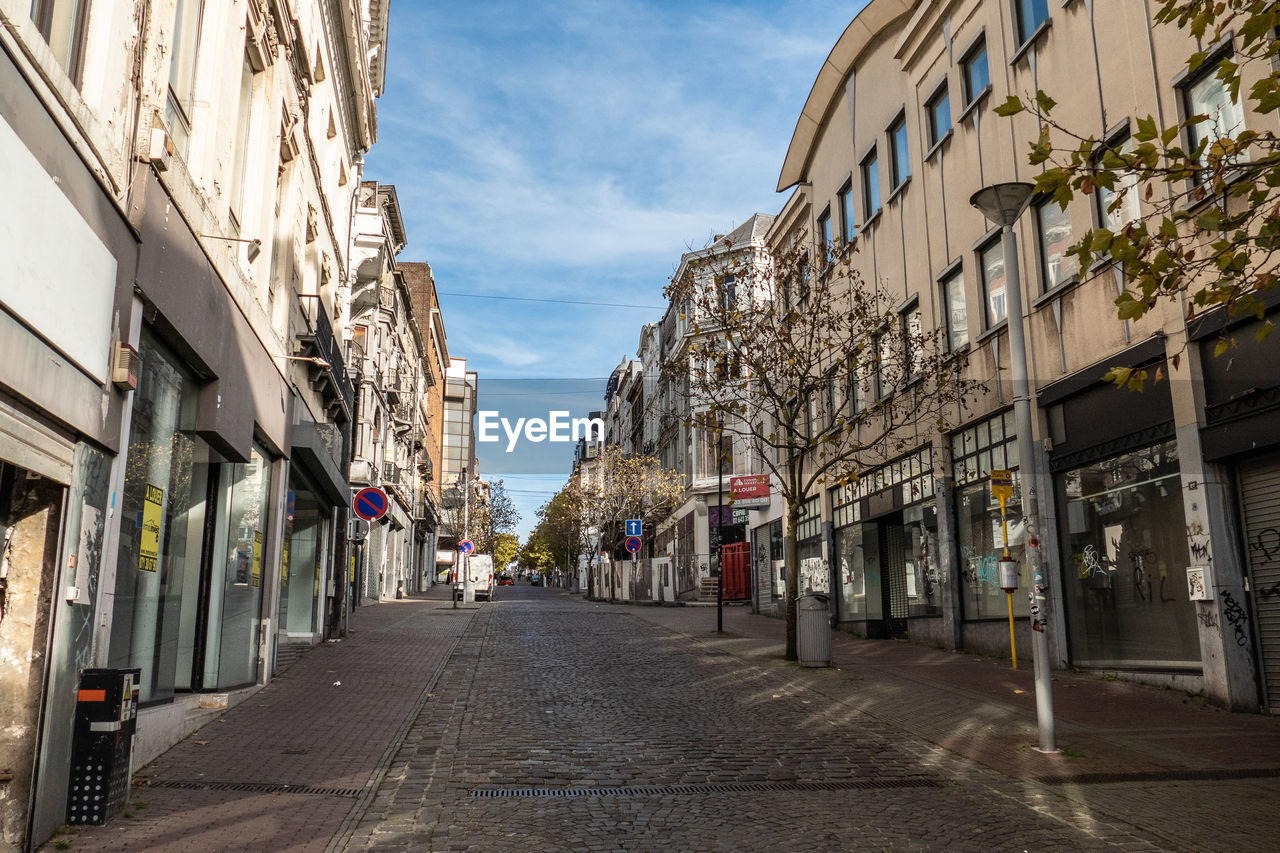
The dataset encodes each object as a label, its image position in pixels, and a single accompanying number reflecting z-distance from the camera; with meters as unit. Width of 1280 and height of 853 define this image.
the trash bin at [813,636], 14.80
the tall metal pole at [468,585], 37.75
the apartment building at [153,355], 5.47
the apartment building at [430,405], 61.27
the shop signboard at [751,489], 27.11
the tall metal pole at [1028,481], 8.33
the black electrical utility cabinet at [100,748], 5.93
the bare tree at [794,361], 16.45
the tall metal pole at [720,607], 22.18
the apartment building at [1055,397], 10.80
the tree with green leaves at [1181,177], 4.80
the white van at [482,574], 47.06
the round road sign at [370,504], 18.02
